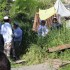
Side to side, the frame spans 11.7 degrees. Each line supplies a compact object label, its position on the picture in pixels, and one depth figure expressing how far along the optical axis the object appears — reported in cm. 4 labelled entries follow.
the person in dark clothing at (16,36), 1317
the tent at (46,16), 1564
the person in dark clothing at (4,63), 247
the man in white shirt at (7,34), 1254
